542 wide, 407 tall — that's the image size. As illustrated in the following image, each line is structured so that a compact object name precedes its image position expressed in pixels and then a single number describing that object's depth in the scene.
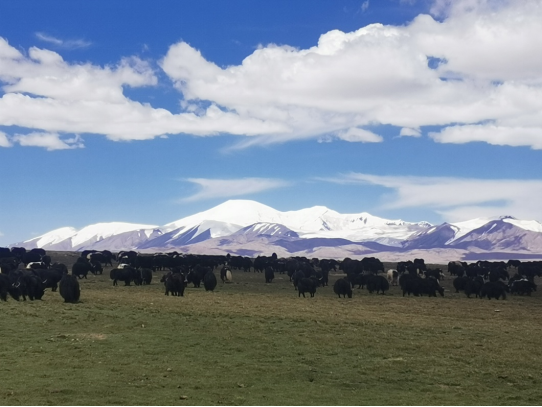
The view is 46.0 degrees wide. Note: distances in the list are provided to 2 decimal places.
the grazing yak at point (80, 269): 72.39
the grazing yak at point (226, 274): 71.81
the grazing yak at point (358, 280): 66.06
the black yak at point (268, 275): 73.81
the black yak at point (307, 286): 55.16
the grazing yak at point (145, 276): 64.62
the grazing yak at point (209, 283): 57.69
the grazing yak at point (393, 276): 73.19
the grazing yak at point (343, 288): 55.21
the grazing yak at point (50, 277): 53.15
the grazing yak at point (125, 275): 62.03
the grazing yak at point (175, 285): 50.84
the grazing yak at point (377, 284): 61.00
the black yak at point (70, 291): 41.88
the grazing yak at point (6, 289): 42.28
